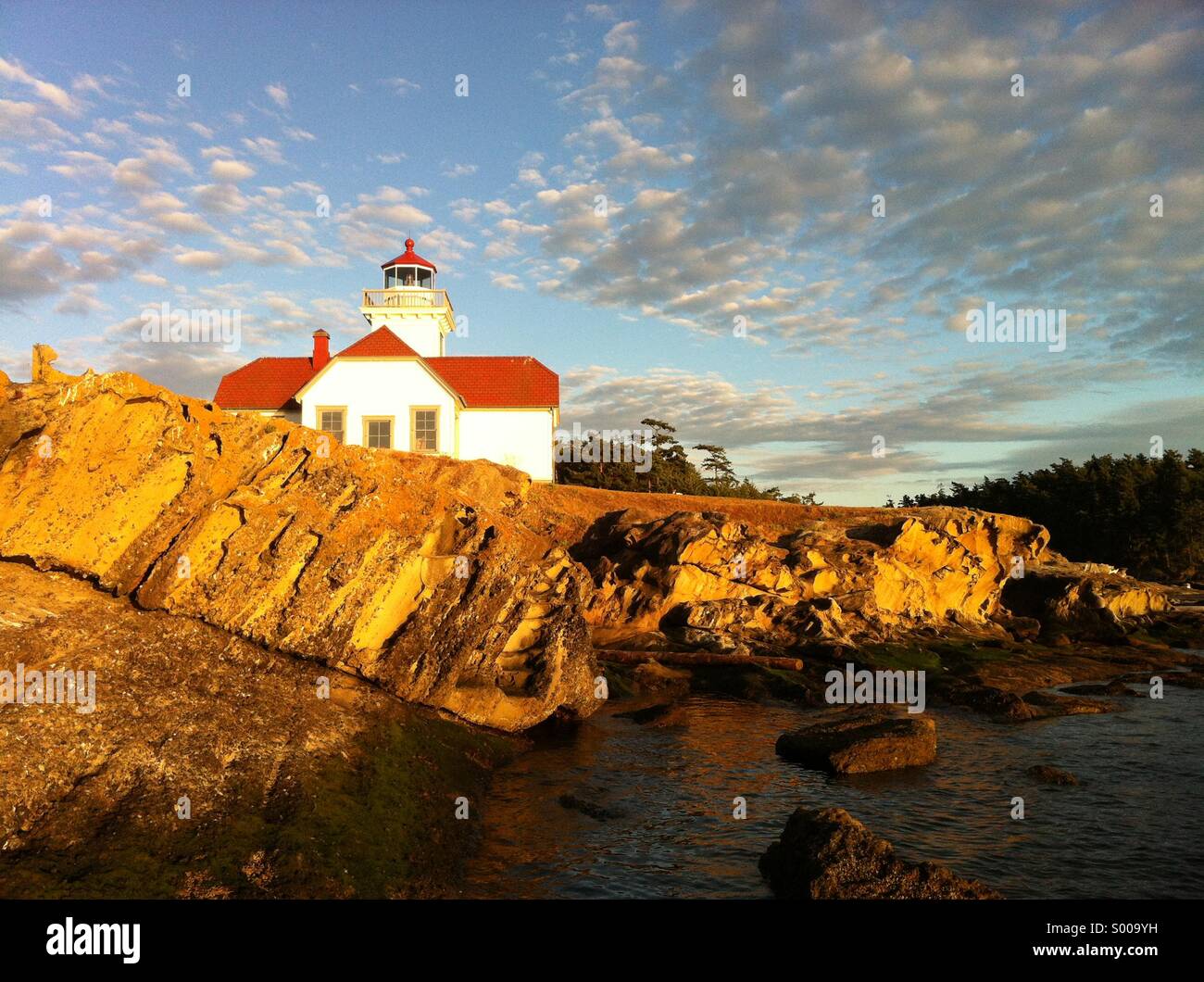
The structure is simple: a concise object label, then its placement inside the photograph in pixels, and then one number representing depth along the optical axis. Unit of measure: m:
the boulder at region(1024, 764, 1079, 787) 18.39
